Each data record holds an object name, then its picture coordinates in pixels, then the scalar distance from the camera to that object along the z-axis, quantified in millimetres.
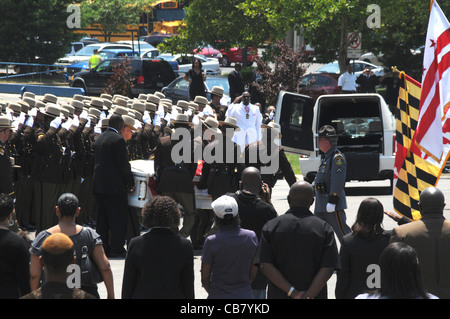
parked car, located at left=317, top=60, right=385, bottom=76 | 38938
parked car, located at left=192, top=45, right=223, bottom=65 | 53456
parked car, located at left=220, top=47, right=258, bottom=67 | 51719
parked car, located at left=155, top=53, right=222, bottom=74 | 43000
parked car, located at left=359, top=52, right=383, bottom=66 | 48656
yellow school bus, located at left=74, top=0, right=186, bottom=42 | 61216
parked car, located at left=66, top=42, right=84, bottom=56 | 54106
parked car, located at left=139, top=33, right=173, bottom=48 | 57969
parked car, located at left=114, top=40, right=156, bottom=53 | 52406
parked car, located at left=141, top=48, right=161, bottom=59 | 46562
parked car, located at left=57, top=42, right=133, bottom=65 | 41603
